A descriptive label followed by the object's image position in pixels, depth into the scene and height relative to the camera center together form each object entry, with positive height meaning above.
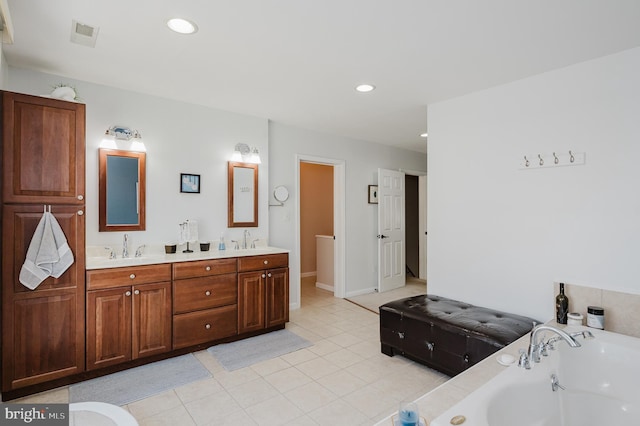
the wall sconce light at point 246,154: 3.87 +0.72
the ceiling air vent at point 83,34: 2.11 +1.20
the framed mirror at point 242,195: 3.83 +0.24
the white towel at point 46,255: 2.31 -0.28
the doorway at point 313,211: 6.46 +0.08
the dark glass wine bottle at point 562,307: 2.52 -0.71
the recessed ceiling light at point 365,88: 3.04 +1.19
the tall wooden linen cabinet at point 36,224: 2.27 -0.08
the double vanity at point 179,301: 2.61 -0.78
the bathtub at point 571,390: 1.56 -0.94
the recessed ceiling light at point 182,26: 2.02 +1.18
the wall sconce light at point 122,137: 3.06 +0.73
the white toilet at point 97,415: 1.44 -0.90
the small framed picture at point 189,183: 3.50 +0.34
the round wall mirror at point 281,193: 4.29 +0.28
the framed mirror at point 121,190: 3.04 +0.24
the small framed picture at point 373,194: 5.38 +0.34
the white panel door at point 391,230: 5.41 -0.26
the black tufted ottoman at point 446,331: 2.38 -0.89
